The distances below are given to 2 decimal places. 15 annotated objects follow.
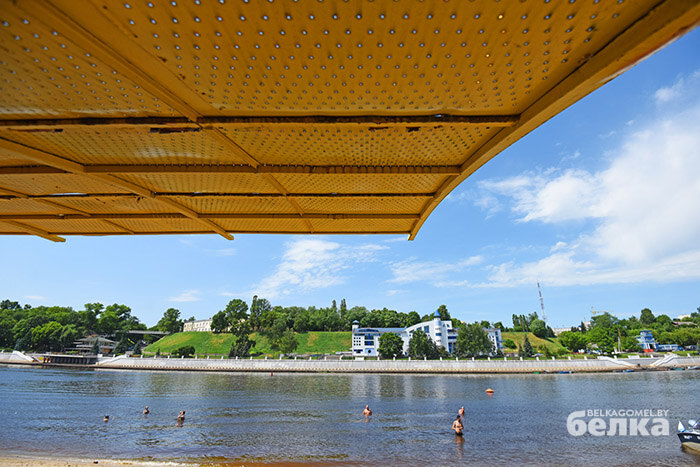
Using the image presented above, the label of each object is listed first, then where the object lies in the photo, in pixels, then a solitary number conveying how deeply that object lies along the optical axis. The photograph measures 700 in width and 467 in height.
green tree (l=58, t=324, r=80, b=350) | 88.25
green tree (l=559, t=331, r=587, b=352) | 86.75
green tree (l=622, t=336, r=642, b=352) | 89.38
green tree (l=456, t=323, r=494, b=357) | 76.31
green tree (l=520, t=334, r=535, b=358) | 83.74
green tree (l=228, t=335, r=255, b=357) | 81.06
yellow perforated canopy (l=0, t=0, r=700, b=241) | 2.67
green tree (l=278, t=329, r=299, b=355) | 83.19
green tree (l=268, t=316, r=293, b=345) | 89.75
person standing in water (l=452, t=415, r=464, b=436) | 20.75
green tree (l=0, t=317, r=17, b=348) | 93.62
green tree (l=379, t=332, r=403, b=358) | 77.00
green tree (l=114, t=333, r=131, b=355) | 87.59
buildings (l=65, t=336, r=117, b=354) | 88.85
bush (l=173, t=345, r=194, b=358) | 81.94
